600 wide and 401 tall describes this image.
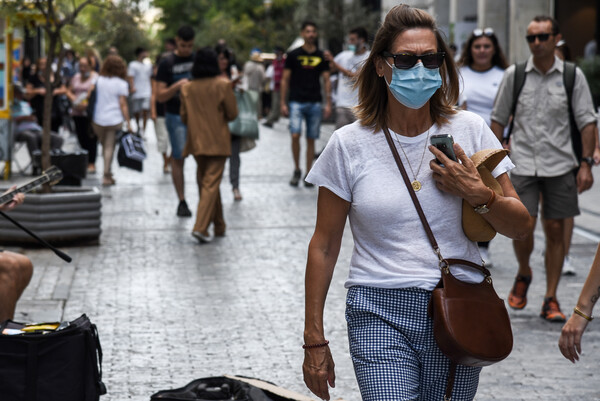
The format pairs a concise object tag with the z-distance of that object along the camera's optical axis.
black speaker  13.19
